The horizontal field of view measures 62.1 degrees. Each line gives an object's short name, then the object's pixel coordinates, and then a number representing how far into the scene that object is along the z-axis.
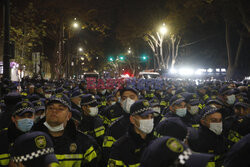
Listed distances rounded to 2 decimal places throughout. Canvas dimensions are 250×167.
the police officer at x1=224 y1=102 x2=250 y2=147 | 3.72
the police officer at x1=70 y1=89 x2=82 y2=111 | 5.31
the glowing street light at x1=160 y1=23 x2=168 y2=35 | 22.05
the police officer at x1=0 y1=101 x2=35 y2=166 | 2.92
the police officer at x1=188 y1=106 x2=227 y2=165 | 3.20
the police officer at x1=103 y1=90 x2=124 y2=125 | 4.79
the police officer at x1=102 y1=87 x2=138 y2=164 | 3.55
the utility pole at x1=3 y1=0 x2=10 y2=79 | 8.42
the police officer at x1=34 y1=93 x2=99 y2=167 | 2.69
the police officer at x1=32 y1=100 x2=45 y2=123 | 4.06
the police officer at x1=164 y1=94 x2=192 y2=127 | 4.35
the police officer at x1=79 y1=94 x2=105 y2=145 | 4.20
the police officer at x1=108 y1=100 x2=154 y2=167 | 2.58
